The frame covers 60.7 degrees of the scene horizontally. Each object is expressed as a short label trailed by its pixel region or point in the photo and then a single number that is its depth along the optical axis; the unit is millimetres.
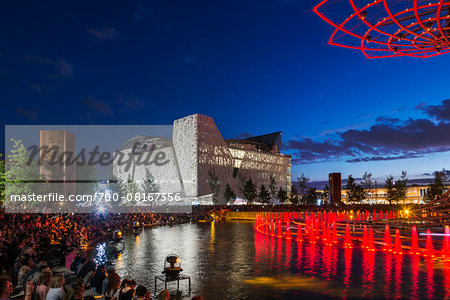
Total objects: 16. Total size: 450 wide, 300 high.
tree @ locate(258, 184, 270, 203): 88838
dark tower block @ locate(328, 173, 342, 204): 59812
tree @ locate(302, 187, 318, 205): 114138
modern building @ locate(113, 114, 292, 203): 79688
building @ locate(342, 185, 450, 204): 158300
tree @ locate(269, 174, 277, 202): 104000
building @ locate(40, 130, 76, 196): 72319
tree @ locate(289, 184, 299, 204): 114075
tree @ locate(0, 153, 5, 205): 52188
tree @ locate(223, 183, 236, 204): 81562
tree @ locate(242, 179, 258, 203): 83938
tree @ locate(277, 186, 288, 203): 94625
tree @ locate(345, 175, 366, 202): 85188
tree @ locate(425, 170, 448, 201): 77812
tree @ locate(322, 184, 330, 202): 126950
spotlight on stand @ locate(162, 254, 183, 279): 10547
